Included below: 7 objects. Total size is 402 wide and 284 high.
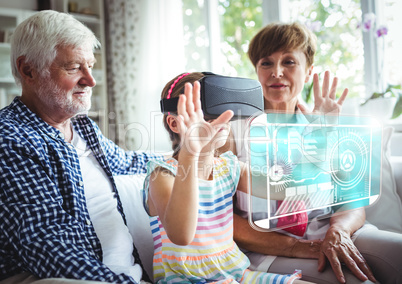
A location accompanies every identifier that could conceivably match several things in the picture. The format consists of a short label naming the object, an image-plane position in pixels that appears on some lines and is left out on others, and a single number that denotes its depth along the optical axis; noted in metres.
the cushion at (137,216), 0.99
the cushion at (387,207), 1.13
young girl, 0.61
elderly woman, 0.83
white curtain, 3.05
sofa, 1.01
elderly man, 0.70
